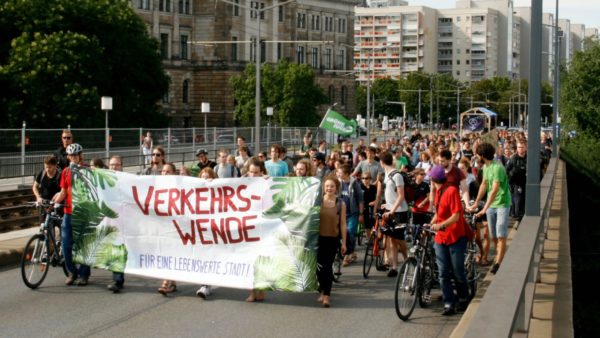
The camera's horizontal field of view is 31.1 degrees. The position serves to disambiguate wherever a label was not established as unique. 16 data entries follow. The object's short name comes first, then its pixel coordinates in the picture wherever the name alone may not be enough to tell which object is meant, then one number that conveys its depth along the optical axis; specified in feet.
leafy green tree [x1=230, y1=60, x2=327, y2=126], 295.48
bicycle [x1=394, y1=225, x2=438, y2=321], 39.60
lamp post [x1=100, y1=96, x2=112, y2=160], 133.18
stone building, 357.82
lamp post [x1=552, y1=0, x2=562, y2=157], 160.30
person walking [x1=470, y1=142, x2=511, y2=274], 50.62
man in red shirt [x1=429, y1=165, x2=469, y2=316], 40.22
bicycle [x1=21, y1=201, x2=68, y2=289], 46.83
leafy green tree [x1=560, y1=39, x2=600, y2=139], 177.99
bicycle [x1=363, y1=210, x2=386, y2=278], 52.03
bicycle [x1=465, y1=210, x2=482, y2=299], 44.55
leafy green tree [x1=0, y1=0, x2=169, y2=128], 201.05
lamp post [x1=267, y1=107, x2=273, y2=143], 190.60
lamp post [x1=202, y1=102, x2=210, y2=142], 163.73
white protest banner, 43.83
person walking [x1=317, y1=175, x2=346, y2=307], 43.70
